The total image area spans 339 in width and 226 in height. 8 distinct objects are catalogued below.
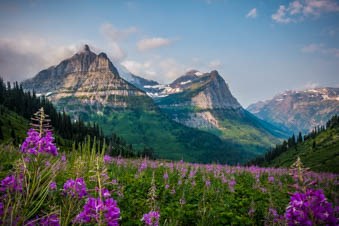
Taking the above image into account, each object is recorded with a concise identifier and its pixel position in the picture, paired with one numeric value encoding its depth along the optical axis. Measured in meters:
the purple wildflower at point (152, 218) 3.95
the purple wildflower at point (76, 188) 3.55
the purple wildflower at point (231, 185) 10.49
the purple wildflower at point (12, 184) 3.01
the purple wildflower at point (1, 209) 2.72
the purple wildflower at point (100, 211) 2.67
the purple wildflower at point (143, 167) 13.79
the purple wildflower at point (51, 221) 2.74
